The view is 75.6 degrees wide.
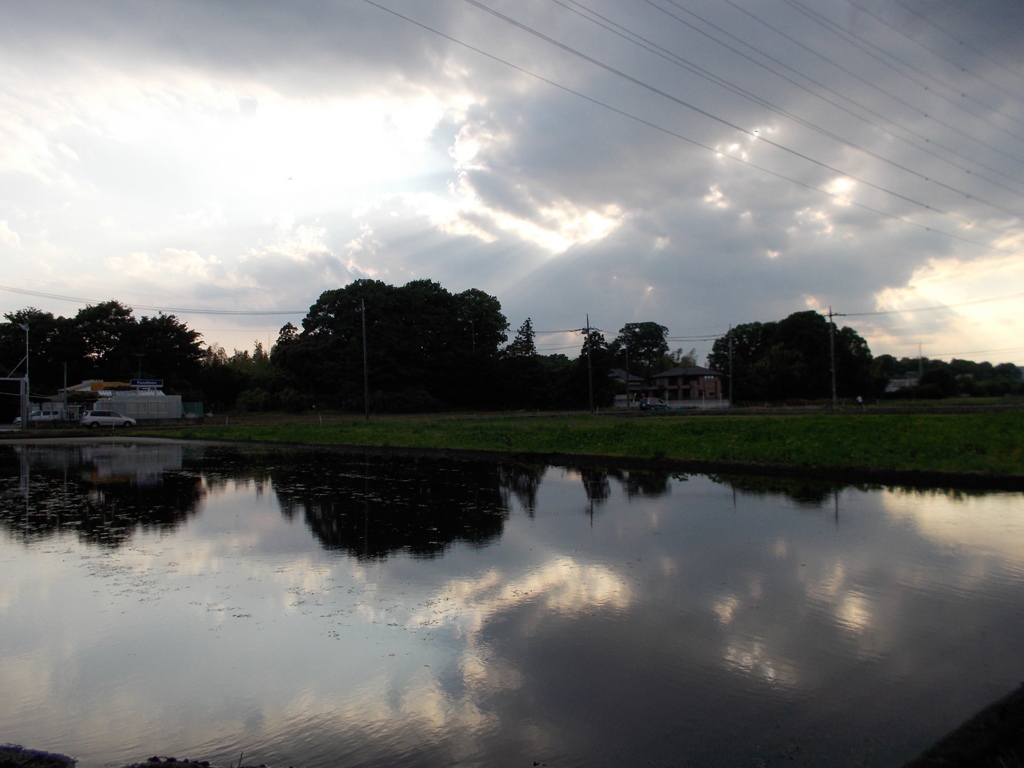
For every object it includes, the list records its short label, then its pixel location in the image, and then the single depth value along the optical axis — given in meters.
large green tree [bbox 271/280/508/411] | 64.56
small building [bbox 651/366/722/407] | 88.50
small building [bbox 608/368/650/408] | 90.69
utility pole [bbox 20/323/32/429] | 44.35
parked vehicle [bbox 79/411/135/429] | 45.88
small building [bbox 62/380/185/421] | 49.41
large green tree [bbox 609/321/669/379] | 114.50
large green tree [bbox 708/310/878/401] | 73.25
